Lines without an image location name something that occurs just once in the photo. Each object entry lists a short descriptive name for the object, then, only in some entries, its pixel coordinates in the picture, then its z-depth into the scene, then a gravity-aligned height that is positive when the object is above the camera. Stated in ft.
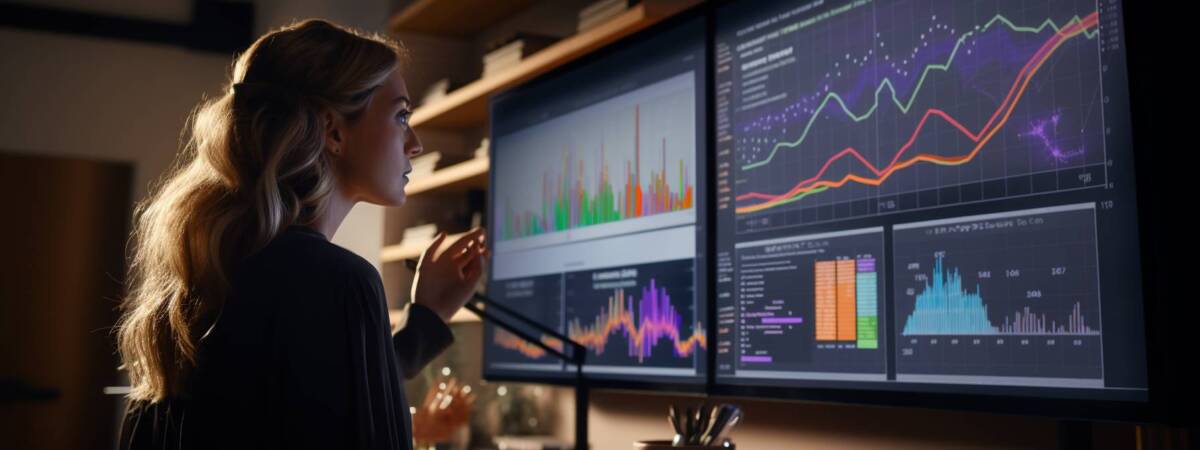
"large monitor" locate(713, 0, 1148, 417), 4.42 +0.71
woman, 3.91 +0.29
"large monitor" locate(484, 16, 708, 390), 6.96 +0.99
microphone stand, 6.86 -0.04
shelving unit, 9.93 +2.30
